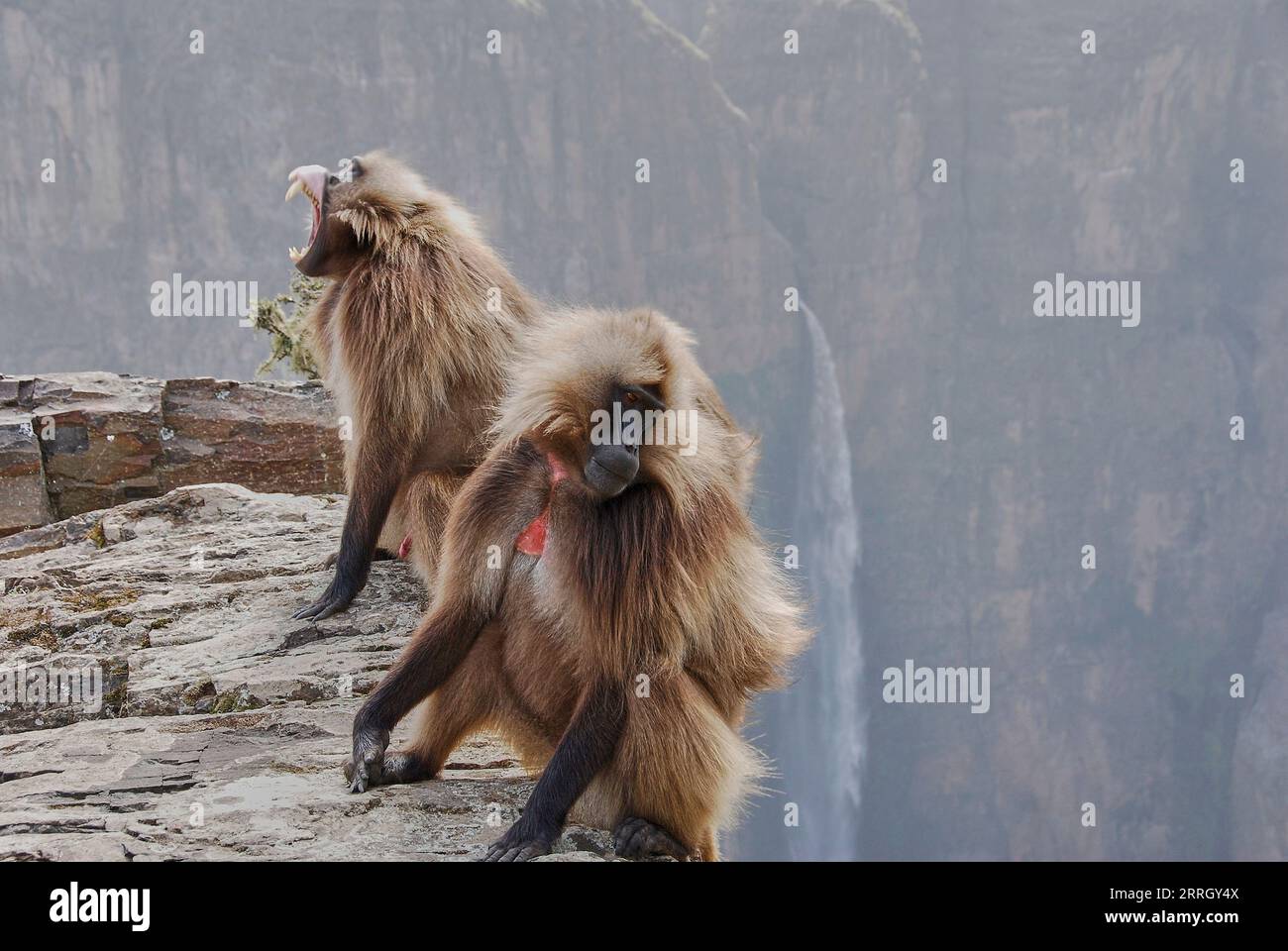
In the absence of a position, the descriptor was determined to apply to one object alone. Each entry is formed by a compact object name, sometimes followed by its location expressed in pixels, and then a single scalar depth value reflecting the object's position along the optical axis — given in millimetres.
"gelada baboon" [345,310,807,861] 3809
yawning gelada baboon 6156
